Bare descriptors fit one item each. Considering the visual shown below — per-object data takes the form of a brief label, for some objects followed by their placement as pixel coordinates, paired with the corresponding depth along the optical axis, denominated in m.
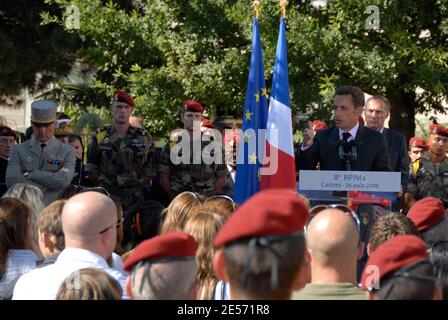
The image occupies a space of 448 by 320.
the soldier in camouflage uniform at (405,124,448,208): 15.72
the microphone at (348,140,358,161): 12.07
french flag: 14.53
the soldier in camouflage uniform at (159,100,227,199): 14.46
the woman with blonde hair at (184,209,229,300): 7.57
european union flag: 15.13
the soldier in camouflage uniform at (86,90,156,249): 14.17
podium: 10.82
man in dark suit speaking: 12.14
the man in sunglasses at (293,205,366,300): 6.25
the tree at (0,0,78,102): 22.46
